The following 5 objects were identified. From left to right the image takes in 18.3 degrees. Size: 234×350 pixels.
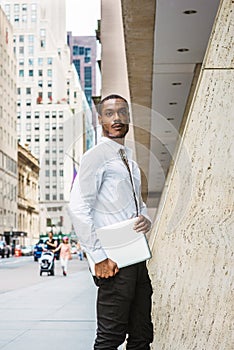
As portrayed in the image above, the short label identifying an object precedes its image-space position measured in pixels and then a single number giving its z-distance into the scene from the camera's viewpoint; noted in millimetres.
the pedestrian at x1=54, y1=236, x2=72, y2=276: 22045
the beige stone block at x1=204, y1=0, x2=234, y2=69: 3609
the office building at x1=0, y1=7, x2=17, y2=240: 91188
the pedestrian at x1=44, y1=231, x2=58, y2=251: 24786
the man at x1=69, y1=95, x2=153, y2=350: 3225
